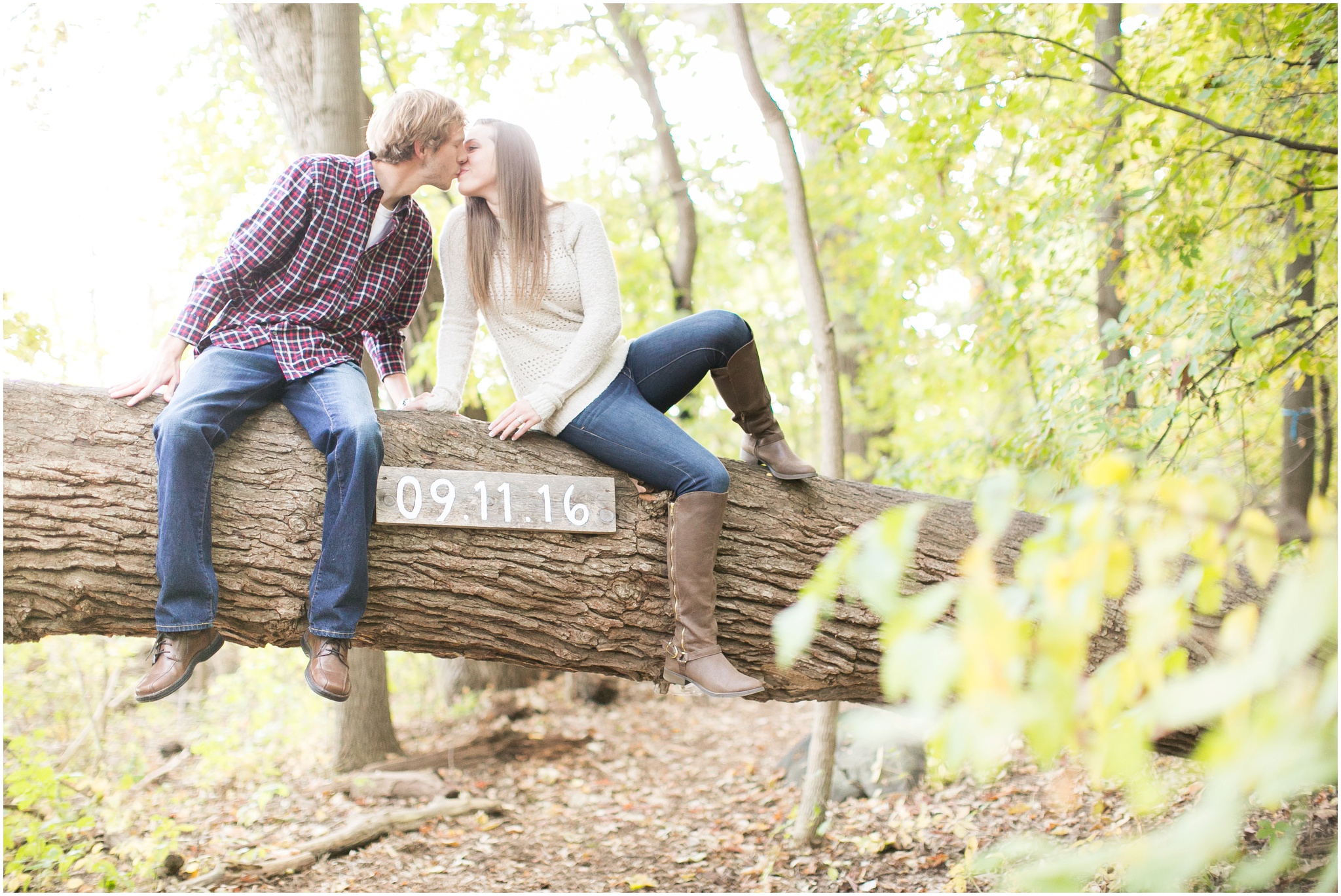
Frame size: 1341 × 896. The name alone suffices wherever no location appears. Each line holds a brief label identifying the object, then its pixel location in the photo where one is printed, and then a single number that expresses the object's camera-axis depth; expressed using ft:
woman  8.86
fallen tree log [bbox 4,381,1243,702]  7.69
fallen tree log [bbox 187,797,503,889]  12.14
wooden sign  8.55
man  7.64
